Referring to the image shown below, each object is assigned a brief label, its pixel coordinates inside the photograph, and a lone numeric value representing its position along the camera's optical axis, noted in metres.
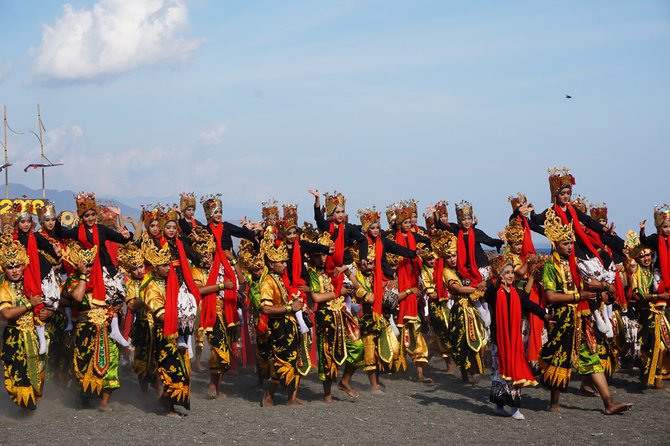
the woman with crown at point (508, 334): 10.52
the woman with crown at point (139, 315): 10.94
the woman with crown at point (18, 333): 10.67
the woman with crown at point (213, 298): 12.46
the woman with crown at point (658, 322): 12.23
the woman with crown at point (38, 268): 11.09
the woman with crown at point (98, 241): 11.74
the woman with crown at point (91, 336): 11.40
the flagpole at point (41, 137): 52.53
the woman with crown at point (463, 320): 13.27
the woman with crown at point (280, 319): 11.34
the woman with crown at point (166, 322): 10.70
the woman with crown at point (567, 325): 10.62
